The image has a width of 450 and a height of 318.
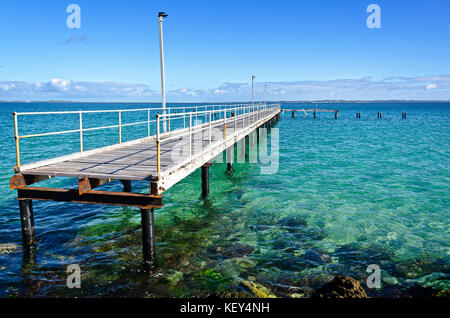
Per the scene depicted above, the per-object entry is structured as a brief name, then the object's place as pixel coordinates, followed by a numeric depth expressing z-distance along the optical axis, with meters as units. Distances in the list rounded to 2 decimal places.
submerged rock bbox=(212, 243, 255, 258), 7.73
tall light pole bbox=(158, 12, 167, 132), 13.31
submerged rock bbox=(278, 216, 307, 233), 9.39
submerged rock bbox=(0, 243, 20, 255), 7.67
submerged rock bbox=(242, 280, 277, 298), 6.02
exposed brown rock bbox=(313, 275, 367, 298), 5.14
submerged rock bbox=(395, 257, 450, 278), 7.04
